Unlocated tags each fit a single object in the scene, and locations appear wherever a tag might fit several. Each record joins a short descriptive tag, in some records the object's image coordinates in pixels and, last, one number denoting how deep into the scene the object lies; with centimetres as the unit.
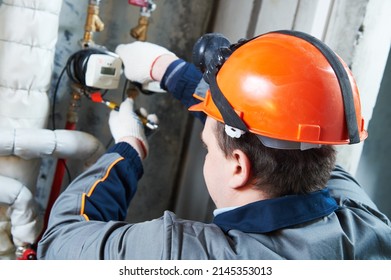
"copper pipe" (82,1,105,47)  136
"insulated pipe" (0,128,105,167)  125
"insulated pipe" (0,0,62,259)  120
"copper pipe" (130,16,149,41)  145
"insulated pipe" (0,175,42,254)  127
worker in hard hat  87
